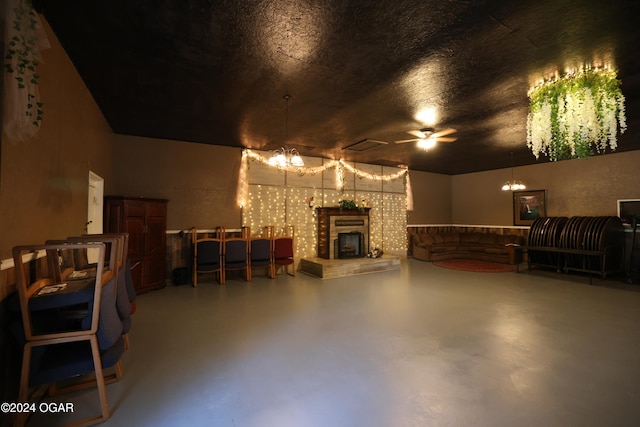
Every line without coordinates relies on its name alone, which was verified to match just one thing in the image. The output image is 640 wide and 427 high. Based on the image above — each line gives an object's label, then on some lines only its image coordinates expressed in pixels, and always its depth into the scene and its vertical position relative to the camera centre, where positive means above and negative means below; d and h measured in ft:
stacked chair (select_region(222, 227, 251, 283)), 19.04 -2.03
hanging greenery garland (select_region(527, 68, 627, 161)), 9.96 +3.89
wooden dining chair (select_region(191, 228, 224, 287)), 18.48 -2.02
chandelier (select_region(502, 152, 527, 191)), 25.63 +3.05
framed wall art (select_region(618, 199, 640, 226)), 21.89 +0.77
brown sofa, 26.94 -2.42
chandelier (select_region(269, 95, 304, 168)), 13.55 +2.98
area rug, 23.80 -3.89
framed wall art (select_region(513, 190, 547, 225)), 27.37 +1.42
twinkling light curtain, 22.33 +2.19
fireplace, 23.85 -0.79
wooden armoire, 15.62 -0.34
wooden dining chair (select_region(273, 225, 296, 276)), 20.92 -2.02
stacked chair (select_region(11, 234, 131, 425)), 5.91 -2.14
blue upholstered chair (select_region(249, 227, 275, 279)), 19.97 -2.03
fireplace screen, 24.41 -1.97
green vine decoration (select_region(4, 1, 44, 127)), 5.86 +3.55
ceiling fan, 16.86 +5.01
